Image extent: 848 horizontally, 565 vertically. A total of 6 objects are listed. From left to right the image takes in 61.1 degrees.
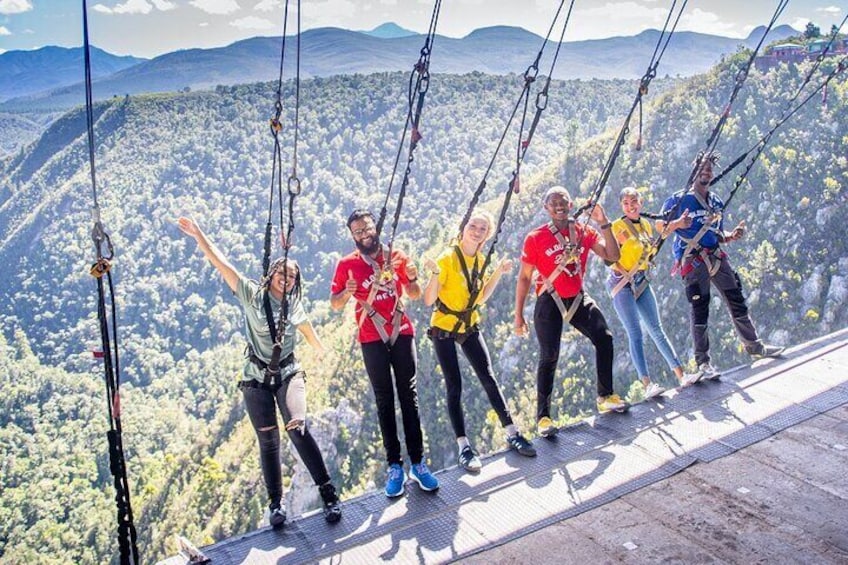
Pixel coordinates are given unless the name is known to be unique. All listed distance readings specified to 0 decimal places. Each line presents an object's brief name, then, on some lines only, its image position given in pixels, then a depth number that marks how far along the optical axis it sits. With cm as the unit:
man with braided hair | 619
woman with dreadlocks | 419
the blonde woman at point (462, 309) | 467
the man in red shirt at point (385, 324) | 439
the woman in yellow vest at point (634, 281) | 584
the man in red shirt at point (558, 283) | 492
